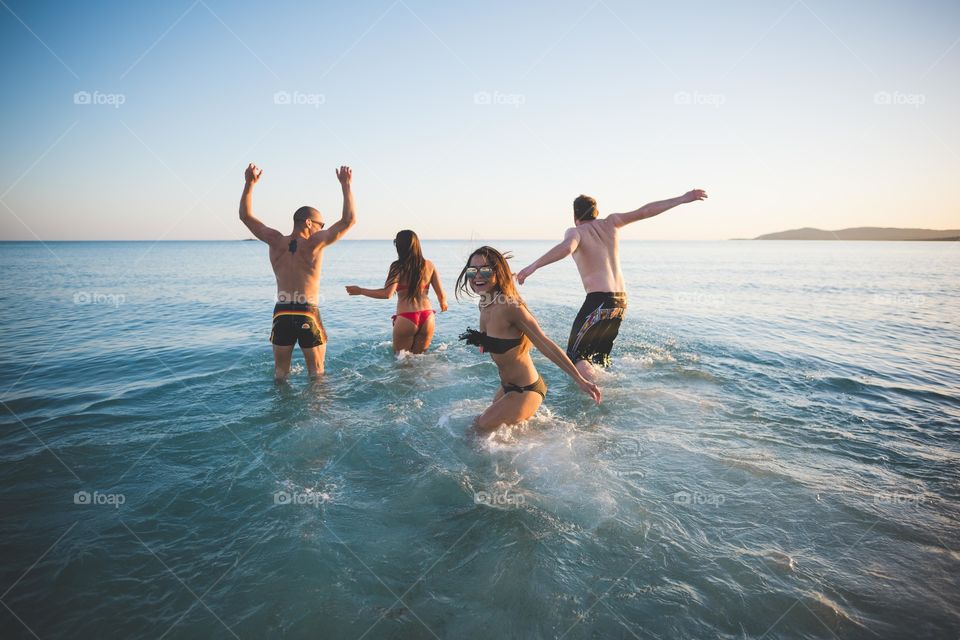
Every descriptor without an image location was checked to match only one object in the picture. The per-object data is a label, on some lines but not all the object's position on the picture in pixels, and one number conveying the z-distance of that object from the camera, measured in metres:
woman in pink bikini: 7.58
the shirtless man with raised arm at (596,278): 6.56
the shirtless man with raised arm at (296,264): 6.16
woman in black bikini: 4.18
